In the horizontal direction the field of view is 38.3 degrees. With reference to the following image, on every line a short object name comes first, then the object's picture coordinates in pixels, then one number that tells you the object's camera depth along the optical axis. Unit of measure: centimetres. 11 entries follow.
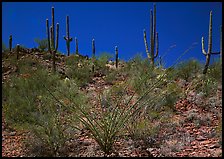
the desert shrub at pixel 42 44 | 1808
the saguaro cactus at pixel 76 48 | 1831
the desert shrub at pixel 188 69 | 1197
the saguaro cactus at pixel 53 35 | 1423
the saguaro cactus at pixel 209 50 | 1295
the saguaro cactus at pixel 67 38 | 1750
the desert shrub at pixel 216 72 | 1112
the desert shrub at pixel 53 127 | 652
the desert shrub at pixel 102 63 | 1411
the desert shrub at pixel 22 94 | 805
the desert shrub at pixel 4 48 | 1647
